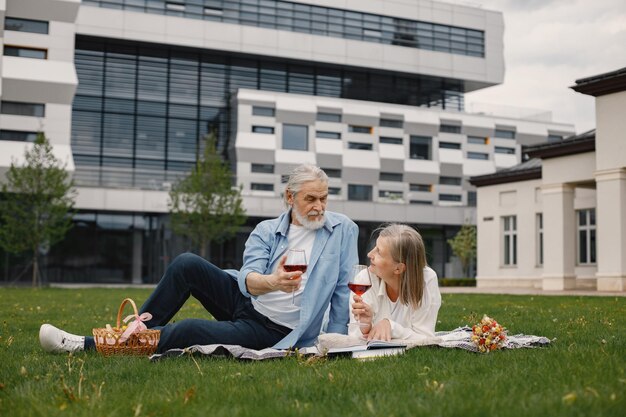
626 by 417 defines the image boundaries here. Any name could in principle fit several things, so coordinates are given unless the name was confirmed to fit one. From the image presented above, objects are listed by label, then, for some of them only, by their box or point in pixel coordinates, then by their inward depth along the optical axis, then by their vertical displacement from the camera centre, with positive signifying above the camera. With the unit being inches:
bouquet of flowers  229.5 -22.8
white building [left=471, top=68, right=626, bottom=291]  963.3 +81.3
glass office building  1542.8 +355.6
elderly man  238.4 -10.3
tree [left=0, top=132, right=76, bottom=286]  1196.5 +80.3
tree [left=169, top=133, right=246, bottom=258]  1443.2 +103.2
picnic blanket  227.3 -27.2
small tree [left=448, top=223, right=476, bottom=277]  1786.4 +41.6
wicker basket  237.3 -27.3
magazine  224.2 -27.1
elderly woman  241.6 -10.7
